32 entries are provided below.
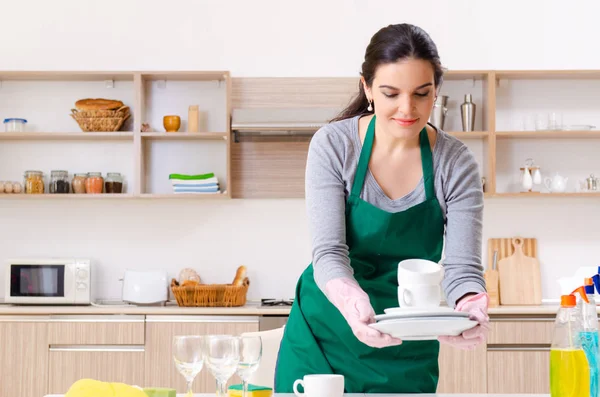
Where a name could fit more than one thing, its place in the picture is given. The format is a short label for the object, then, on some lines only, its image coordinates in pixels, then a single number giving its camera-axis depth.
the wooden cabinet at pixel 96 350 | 4.08
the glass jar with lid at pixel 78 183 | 4.49
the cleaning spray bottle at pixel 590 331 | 1.55
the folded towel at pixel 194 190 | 4.46
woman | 1.81
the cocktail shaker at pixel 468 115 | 4.52
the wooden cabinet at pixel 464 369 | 4.05
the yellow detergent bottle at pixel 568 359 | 1.51
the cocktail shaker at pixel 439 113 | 4.45
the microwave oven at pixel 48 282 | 4.33
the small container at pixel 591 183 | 4.50
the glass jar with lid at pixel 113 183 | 4.51
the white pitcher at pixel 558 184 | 4.49
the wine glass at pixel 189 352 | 1.44
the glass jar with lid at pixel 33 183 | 4.49
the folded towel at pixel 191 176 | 4.47
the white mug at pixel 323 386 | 1.58
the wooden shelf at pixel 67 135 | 4.44
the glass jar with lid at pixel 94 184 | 4.48
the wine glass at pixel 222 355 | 1.45
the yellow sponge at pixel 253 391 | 1.57
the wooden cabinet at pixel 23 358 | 4.10
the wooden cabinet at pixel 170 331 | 4.07
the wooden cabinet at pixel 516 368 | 4.05
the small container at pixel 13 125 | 4.56
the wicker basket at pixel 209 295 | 4.24
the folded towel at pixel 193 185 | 4.46
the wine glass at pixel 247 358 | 1.50
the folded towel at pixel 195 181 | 4.46
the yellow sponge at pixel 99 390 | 1.13
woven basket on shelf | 4.46
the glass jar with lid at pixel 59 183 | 4.50
